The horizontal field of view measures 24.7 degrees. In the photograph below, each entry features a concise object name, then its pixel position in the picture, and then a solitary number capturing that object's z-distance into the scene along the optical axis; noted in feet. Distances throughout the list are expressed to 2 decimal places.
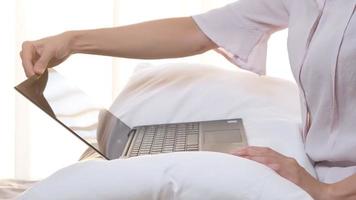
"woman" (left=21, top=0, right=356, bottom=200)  4.51
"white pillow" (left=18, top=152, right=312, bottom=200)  3.75
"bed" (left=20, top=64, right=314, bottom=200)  3.75
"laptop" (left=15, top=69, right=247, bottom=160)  4.54
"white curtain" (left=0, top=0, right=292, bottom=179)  7.84
